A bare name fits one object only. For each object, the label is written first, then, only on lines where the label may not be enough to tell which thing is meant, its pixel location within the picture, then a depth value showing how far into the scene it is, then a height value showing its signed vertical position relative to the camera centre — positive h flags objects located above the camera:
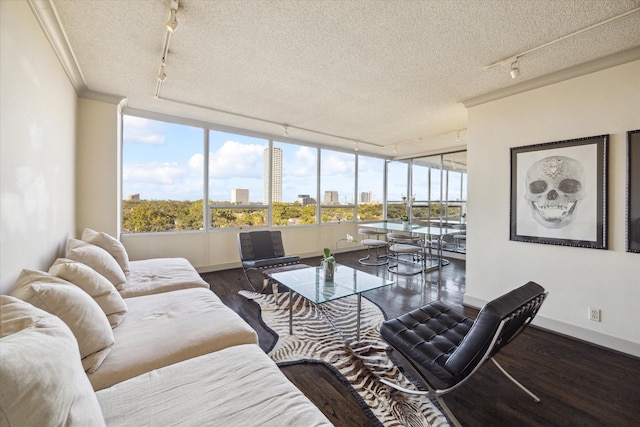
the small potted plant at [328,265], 2.87 -0.58
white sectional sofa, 0.76 -0.75
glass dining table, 4.59 -0.33
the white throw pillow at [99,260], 2.16 -0.41
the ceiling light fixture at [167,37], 1.88 +1.43
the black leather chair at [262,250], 4.00 -0.64
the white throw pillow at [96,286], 1.67 -0.49
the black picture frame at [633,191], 2.28 +0.19
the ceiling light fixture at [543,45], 1.89 +1.41
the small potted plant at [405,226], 5.15 -0.28
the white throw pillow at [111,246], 2.72 -0.36
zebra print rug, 1.69 -1.20
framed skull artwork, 2.47 +0.20
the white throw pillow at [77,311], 1.29 -0.50
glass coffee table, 2.48 -0.74
